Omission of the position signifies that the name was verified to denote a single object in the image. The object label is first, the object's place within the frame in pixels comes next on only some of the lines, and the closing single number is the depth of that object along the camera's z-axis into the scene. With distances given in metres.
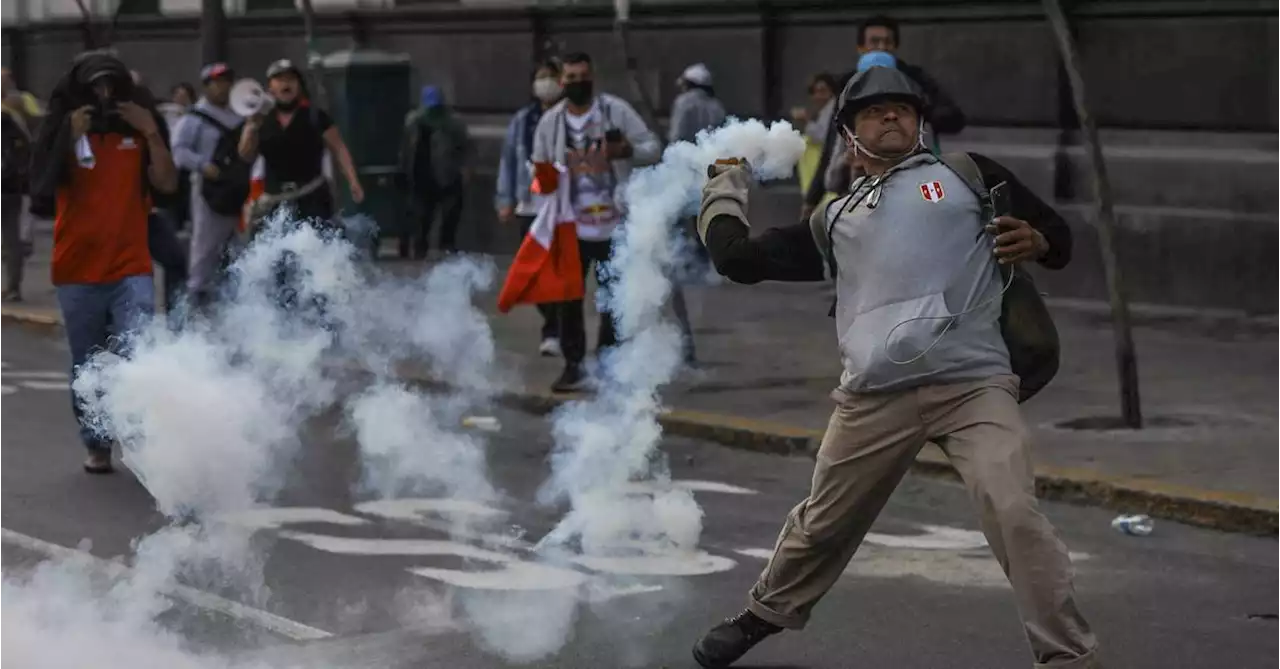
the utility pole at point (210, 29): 17.89
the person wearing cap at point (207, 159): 12.69
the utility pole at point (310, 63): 17.62
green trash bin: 19.80
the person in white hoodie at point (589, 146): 10.67
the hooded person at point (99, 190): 8.71
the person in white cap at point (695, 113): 14.18
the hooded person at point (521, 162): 12.09
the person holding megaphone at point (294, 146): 11.73
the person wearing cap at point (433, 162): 19.05
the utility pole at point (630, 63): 13.36
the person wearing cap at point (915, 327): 5.01
